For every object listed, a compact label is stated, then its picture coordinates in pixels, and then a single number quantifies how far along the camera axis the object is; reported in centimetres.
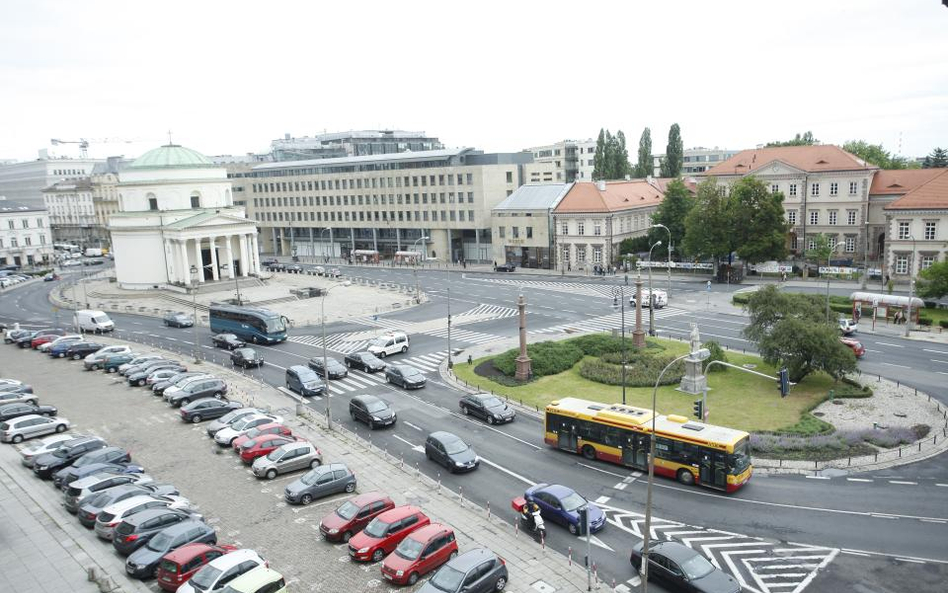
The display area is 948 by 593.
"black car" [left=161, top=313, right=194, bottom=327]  7644
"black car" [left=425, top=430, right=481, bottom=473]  3456
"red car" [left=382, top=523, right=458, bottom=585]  2389
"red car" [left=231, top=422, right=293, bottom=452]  3688
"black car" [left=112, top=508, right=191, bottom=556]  2595
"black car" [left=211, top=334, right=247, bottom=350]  6412
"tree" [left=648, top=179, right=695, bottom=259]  10119
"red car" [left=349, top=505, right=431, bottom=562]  2548
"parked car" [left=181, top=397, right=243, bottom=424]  4262
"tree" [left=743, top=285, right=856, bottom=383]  4344
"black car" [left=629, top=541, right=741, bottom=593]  2288
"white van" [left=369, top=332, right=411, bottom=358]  5994
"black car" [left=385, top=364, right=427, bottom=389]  4969
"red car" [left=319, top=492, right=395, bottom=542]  2691
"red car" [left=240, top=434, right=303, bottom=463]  3544
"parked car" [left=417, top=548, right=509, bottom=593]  2223
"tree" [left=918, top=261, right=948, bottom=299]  6406
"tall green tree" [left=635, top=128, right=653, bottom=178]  12912
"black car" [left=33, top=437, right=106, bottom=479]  3447
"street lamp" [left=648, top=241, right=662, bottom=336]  6098
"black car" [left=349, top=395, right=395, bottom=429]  4156
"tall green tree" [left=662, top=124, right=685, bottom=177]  12344
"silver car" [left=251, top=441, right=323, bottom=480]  3366
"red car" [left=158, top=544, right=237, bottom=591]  2323
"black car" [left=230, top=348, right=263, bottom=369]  5647
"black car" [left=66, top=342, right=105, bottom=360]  6181
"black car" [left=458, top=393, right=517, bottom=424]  4209
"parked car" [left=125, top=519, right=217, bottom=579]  2446
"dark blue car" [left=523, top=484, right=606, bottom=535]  2809
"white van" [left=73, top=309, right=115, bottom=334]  7400
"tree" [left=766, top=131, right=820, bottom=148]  13782
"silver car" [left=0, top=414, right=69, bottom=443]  3975
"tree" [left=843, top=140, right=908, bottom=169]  11912
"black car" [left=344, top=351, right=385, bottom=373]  5491
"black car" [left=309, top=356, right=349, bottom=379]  5341
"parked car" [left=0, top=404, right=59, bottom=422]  4251
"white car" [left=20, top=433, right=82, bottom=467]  3591
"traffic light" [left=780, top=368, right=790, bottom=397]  2848
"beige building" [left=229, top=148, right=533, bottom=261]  12062
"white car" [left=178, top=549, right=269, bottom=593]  2225
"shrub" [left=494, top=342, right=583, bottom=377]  5181
